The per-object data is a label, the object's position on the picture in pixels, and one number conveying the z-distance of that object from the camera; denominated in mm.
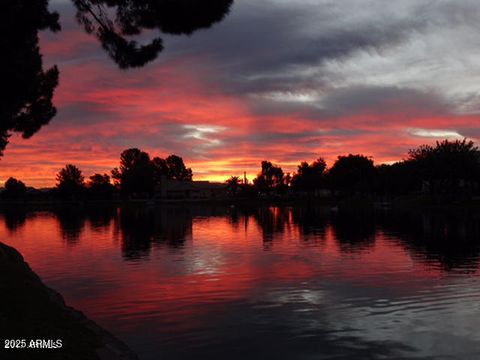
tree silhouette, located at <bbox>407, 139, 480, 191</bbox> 93000
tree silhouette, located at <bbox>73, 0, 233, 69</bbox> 13703
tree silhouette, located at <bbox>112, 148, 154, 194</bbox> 188750
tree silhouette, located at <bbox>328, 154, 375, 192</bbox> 151500
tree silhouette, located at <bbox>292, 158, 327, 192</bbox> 186375
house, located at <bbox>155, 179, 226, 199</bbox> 192750
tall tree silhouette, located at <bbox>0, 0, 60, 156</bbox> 12479
